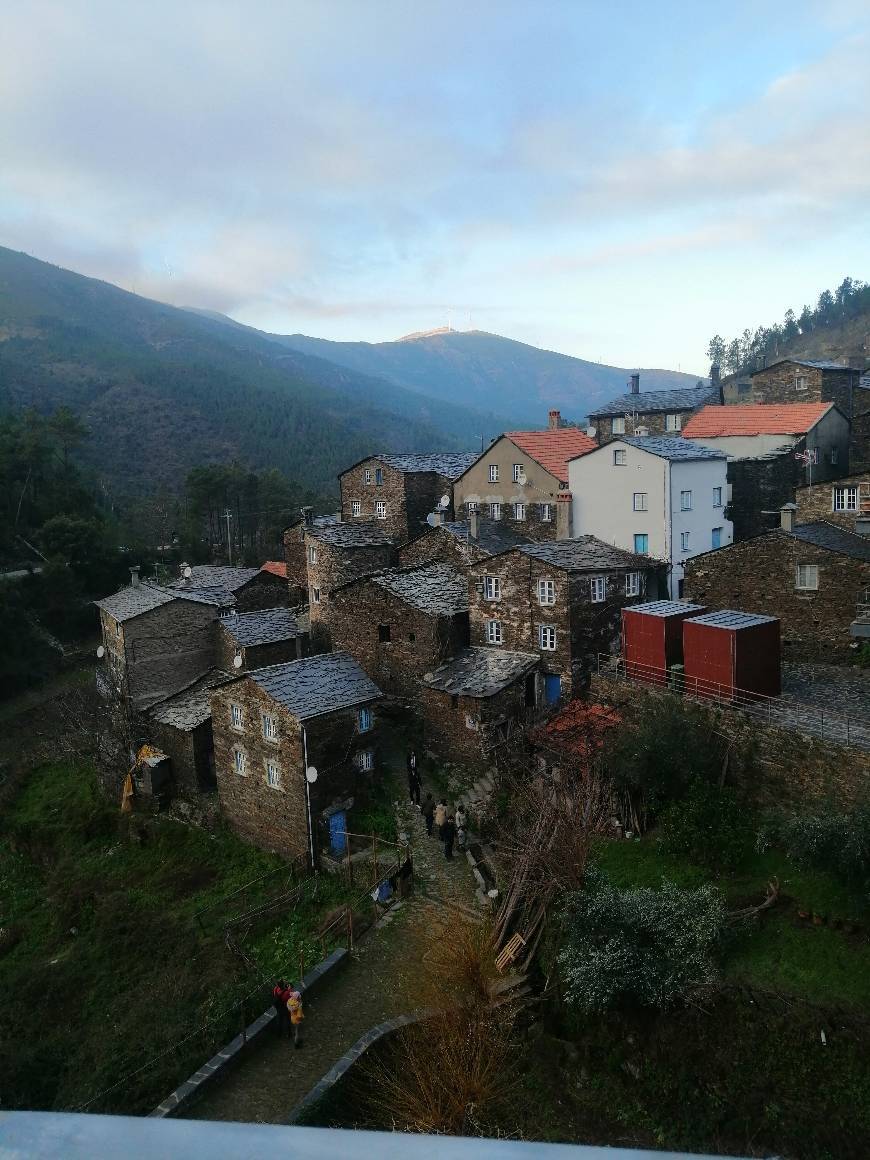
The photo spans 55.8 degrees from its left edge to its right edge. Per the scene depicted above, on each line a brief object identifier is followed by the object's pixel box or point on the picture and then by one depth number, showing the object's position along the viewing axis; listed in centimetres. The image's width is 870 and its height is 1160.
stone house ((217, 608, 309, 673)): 3166
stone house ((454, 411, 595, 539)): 3781
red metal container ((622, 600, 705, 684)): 2409
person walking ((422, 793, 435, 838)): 2370
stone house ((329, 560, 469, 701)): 2869
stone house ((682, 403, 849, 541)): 3816
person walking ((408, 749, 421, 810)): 2508
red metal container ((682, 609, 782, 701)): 2175
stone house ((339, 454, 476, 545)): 4225
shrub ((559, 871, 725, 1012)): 1448
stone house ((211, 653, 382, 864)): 2356
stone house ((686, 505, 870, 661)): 2538
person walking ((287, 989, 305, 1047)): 1653
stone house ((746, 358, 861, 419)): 4841
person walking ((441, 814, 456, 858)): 2223
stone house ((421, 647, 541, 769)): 2588
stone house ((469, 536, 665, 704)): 2683
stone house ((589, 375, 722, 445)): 4956
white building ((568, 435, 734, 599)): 3228
